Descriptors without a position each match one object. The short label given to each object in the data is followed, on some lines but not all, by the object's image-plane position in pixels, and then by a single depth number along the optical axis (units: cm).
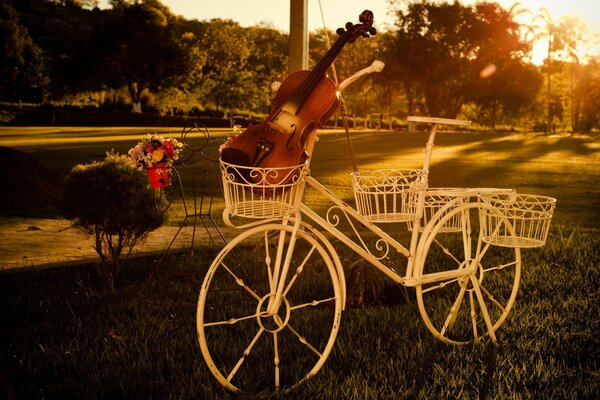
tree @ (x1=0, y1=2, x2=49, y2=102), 4103
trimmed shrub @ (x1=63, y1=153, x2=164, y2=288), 574
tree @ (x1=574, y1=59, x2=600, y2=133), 6681
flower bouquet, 480
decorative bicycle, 334
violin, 317
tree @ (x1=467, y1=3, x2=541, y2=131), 5419
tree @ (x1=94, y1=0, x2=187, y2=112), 5378
